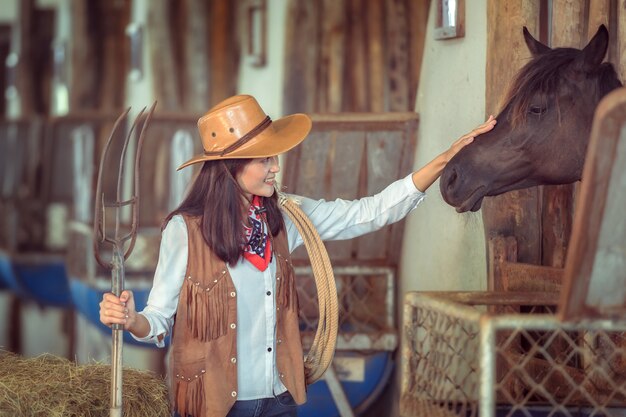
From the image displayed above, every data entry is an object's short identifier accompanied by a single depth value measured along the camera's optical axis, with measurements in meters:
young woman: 5.45
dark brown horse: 5.71
